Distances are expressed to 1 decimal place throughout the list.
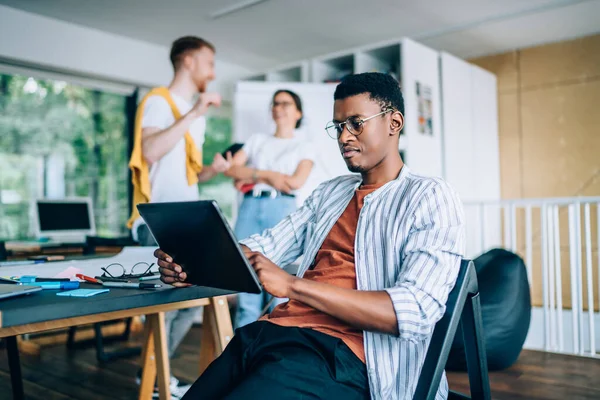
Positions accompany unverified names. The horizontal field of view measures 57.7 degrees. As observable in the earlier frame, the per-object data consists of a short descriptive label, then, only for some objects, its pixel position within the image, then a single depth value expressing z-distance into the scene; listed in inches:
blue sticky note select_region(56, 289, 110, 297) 43.0
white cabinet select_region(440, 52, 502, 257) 183.5
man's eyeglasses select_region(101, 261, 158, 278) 55.2
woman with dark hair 119.9
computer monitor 168.6
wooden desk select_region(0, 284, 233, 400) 38.0
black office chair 41.5
